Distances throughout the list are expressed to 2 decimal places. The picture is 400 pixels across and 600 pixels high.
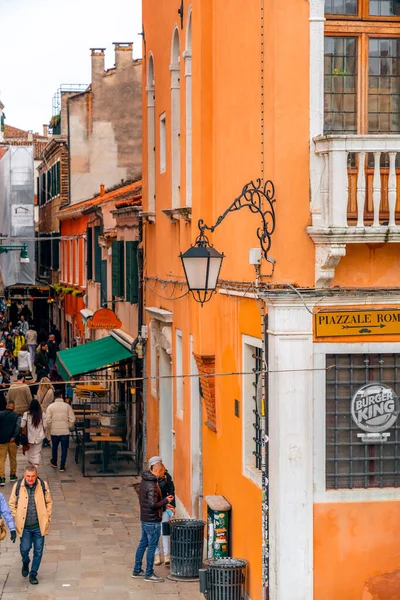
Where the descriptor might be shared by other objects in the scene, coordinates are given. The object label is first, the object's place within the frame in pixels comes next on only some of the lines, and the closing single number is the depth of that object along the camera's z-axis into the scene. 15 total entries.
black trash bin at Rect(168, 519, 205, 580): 14.34
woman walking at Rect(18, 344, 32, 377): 33.12
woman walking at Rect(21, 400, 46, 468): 20.78
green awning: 23.82
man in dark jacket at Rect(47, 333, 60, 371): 36.22
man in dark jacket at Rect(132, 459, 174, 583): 14.52
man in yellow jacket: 14.20
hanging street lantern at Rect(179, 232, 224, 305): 11.53
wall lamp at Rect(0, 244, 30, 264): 44.22
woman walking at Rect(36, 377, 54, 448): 24.20
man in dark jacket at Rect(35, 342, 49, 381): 31.84
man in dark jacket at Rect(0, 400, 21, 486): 20.33
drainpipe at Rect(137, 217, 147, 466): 22.67
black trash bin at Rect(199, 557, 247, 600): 12.45
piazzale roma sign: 10.90
